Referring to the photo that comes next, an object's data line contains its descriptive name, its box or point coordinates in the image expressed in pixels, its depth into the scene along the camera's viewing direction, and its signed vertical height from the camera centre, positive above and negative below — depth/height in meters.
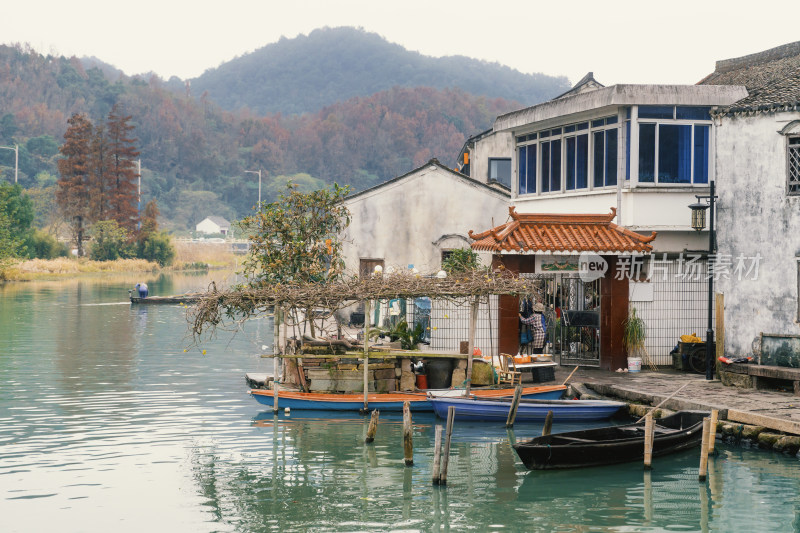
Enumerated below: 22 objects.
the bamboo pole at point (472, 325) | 20.84 -0.57
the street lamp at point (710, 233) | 21.88 +1.60
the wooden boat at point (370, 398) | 21.09 -2.22
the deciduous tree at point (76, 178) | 96.94 +11.57
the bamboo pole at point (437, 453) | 14.61 -2.39
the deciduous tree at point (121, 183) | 99.50 +11.35
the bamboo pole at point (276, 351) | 20.98 -1.21
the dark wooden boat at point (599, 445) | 16.06 -2.43
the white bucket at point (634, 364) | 23.47 -1.51
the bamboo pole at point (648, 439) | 16.05 -2.27
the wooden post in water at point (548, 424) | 17.58 -2.25
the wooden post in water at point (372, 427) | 17.77 -2.42
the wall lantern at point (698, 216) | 22.81 +2.03
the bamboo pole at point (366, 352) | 20.47 -1.19
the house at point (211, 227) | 146.12 +10.08
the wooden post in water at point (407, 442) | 16.09 -2.44
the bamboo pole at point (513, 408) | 19.63 -2.21
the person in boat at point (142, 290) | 52.97 +0.12
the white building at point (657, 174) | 24.22 +3.31
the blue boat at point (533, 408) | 19.92 -2.23
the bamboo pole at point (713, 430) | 16.45 -2.16
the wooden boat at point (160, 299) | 52.56 -0.38
